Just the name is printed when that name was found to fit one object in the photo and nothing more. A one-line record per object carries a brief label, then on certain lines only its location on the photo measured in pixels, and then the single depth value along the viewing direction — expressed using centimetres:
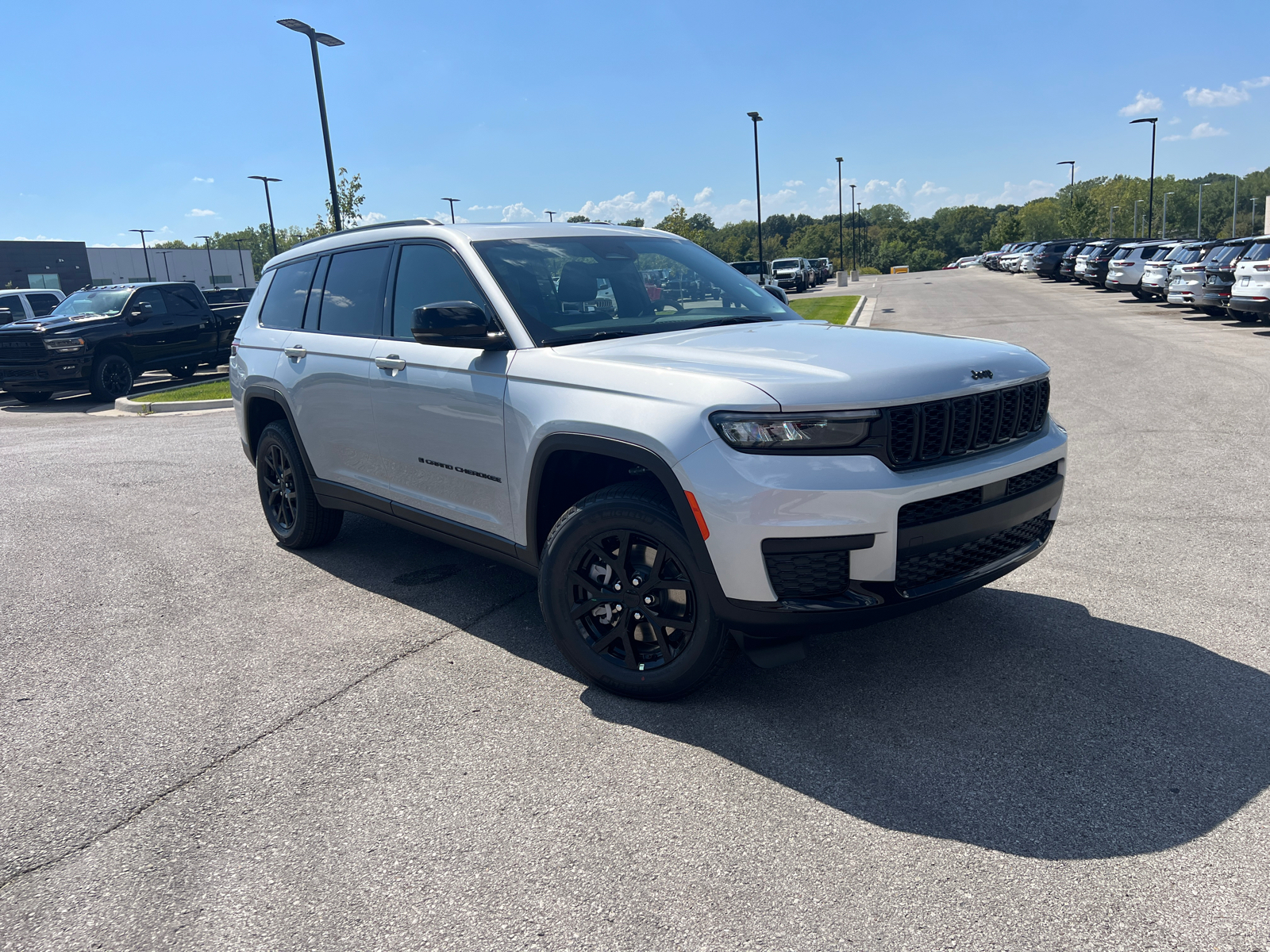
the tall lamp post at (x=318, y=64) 2031
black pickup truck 1608
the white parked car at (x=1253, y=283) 1727
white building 9531
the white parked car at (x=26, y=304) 2152
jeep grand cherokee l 315
